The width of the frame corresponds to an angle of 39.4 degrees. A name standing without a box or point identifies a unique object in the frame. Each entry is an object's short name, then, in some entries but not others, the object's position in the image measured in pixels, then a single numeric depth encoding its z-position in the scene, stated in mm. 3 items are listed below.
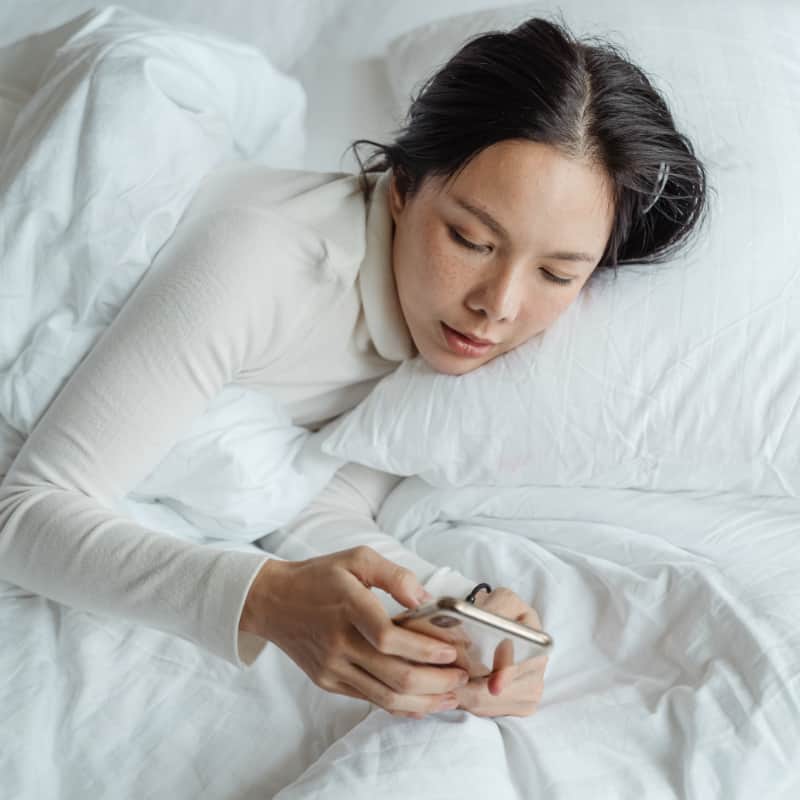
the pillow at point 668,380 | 1107
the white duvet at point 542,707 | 898
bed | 918
